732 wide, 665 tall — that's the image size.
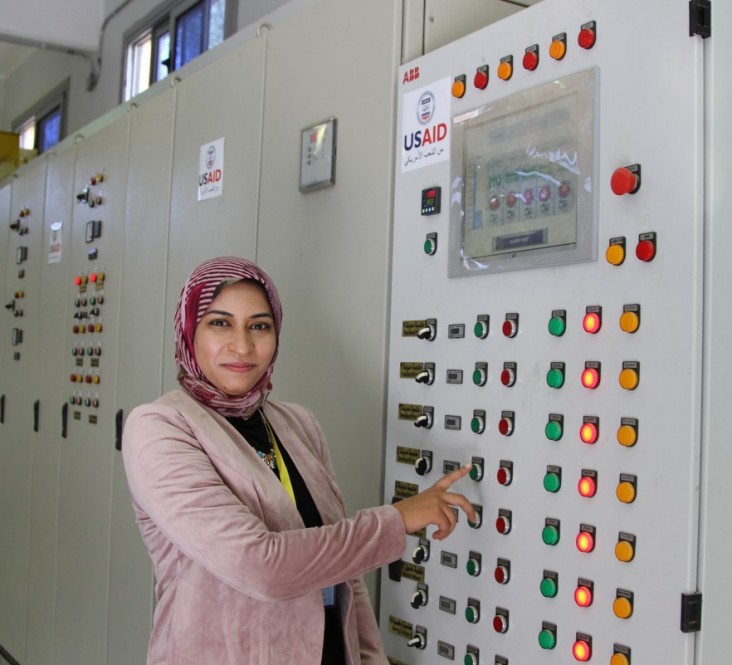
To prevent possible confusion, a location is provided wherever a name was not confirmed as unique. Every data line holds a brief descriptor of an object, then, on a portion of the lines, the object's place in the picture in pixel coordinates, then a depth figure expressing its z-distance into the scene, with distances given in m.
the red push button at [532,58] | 1.66
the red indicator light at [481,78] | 1.78
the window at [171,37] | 5.37
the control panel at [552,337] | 1.38
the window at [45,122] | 7.56
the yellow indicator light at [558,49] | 1.60
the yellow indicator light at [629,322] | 1.42
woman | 1.46
